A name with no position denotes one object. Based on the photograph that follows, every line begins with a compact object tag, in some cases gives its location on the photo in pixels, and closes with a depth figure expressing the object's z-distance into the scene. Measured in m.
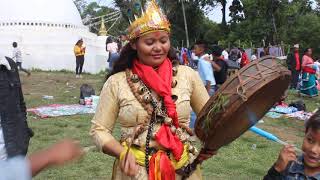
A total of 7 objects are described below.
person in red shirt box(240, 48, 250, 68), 18.68
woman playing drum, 2.79
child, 2.52
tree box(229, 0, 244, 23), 39.59
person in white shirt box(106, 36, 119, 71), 15.07
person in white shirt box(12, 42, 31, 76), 17.77
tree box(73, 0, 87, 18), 61.59
